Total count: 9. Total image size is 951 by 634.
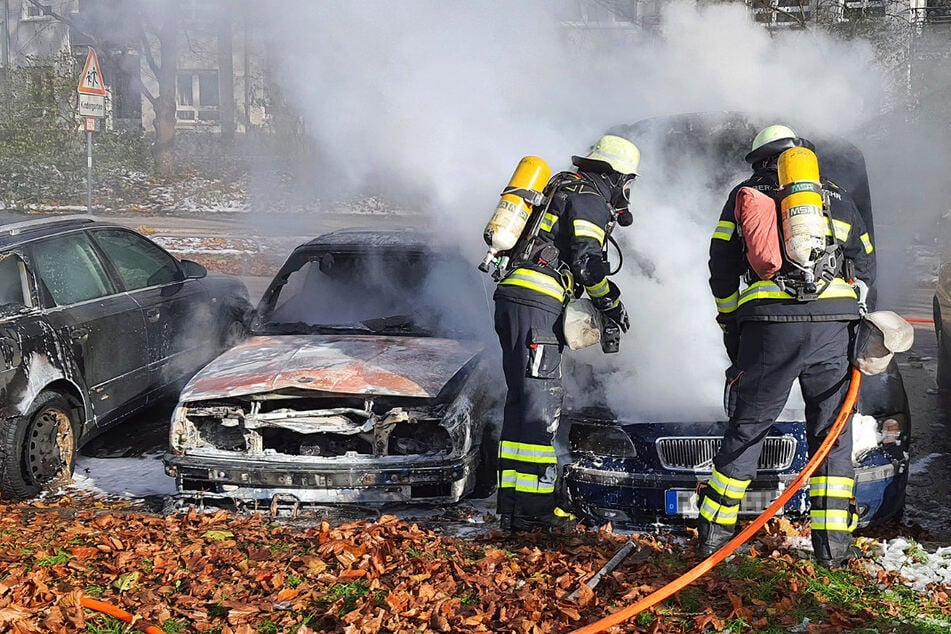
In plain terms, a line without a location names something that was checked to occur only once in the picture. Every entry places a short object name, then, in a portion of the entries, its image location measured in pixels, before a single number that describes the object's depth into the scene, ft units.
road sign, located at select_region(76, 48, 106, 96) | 38.29
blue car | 15.53
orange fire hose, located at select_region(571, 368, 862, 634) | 12.27
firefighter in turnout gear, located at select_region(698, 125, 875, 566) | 14.21
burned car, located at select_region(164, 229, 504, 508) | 17.13
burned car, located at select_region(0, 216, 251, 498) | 19.07
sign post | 38.37
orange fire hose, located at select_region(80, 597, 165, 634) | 12.75
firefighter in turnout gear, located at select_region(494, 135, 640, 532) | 16.17
